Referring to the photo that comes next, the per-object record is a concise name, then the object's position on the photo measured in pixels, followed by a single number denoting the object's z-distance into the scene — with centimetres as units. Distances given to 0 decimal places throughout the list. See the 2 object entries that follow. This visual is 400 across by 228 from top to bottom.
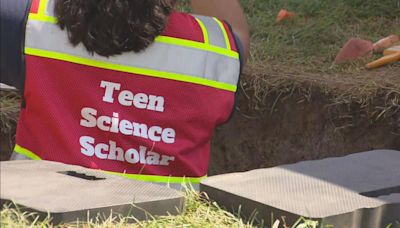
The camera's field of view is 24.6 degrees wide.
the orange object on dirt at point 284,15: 497
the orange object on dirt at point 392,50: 423
